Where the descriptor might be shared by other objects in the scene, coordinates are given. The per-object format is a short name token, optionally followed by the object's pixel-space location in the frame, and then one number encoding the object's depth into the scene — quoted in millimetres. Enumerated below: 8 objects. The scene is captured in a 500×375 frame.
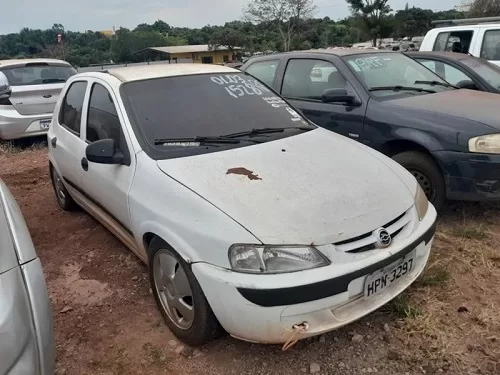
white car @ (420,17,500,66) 7754
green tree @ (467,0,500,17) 32062
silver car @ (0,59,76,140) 7238
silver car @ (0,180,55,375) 1606
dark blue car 3734
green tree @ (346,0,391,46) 42844
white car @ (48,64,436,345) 2148
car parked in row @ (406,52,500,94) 6155
